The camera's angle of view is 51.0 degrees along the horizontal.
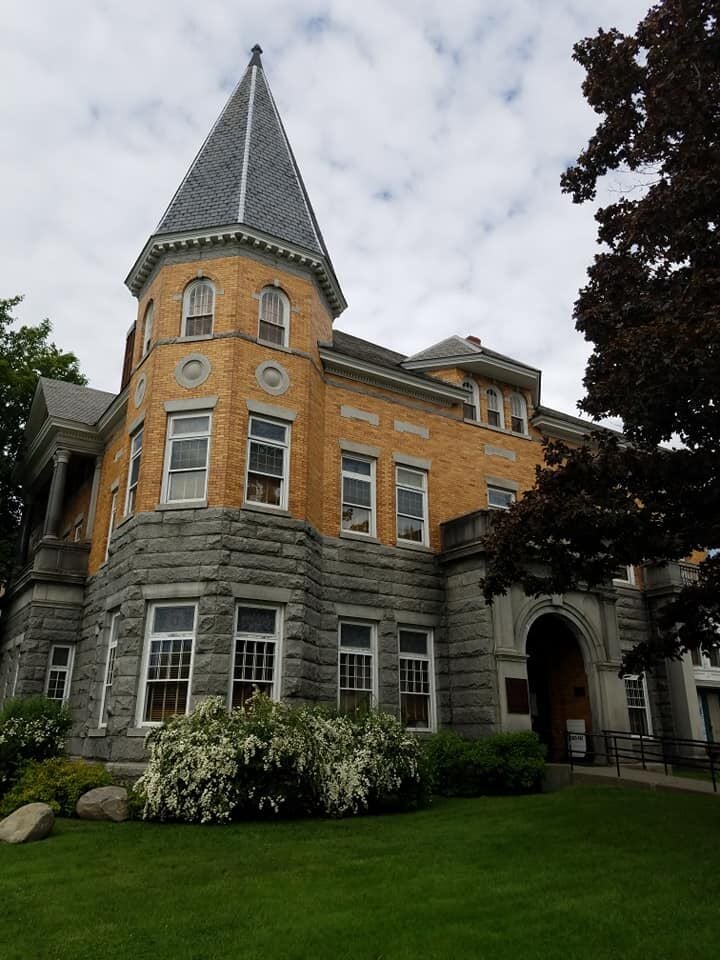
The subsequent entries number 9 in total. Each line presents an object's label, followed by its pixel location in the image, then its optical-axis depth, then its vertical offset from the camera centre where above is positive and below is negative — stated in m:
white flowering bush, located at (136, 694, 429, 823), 12.62 -0.30
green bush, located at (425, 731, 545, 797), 15.84 -0.37
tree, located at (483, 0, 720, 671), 10.76 +5.09
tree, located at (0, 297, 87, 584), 28.66 +12.94
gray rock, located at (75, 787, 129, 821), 12.90 -0.95
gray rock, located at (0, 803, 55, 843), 11.31 -1.10
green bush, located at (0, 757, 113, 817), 13.47 -0.63
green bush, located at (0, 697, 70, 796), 14.67 +0.27
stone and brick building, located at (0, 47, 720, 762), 16.19 +5.33
